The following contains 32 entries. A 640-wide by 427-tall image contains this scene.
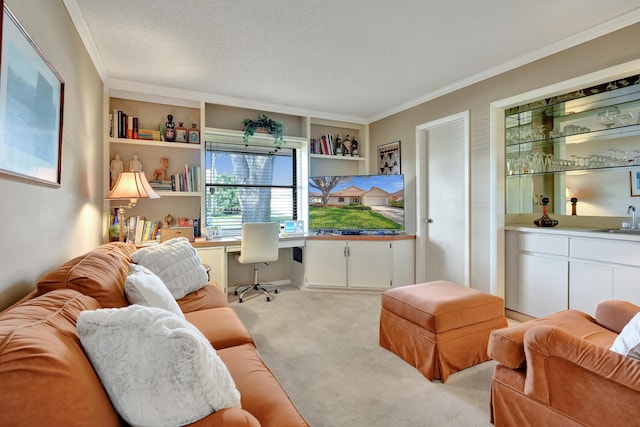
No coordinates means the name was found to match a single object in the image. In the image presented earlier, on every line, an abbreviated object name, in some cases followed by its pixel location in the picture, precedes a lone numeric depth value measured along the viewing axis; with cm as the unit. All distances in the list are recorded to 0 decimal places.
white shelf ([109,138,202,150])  339
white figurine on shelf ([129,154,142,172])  351
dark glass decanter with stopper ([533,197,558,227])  310
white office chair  365
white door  356
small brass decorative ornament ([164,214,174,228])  375
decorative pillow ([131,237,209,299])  211
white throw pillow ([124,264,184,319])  144
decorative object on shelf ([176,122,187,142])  376
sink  253
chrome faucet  275
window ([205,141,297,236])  421
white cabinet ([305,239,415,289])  410
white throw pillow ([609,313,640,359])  114
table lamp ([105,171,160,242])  276
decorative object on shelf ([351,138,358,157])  496
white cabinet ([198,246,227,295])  355
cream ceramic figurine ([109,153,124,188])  343
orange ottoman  205
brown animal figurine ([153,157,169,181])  369
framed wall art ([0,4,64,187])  119
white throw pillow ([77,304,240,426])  80
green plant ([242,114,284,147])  414
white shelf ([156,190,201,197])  356
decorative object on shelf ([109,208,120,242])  329
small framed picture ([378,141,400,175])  443
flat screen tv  419
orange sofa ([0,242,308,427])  62
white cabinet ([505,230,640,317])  235
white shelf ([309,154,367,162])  462
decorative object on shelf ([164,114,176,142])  369
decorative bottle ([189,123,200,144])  379
